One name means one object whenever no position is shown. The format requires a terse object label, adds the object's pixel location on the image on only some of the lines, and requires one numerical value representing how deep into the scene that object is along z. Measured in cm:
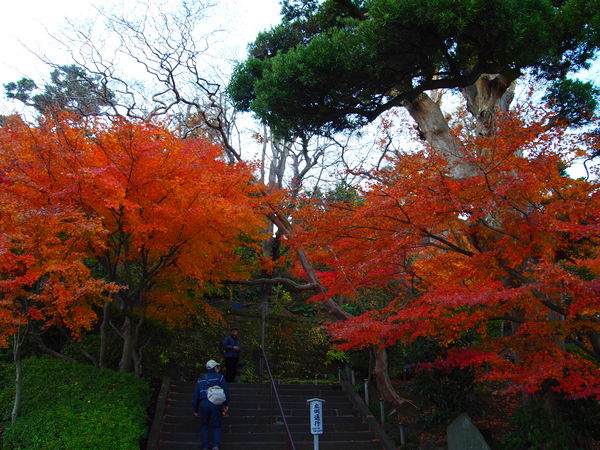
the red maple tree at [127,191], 773
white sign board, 633
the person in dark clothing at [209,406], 736
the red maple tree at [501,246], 646
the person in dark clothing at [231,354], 1095
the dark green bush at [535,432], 703
